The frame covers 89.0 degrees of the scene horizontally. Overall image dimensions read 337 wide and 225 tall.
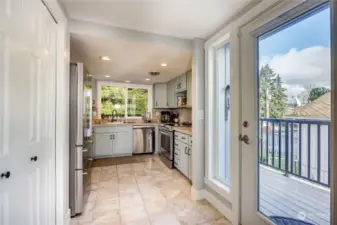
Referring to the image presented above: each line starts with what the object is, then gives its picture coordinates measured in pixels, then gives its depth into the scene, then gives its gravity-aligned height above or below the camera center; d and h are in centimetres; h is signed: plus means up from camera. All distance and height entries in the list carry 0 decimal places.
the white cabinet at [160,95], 510 +51
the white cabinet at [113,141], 431 -77
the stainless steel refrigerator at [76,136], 196 -28
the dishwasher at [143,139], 468 -75
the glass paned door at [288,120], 113 -6
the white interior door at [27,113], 94 -1
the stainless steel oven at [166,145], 371 -77
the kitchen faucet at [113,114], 514 -6
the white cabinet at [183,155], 293 -79
